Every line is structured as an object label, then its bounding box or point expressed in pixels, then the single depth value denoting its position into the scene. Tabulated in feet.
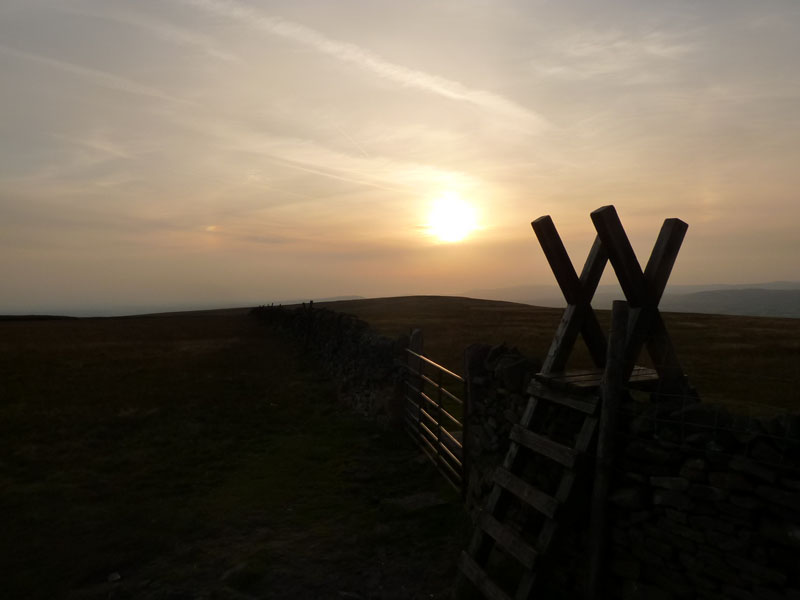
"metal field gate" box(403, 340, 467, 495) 28.84
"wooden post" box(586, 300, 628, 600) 15.94
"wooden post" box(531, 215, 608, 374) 19.70
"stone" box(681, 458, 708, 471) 14.10
